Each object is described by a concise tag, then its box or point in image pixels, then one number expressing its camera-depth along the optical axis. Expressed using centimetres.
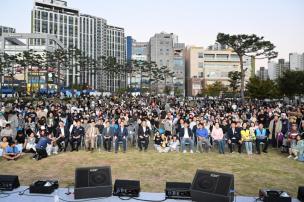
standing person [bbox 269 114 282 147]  1081
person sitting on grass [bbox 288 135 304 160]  911
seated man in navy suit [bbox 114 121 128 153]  1041
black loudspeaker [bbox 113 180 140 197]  547
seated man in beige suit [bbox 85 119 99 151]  1044
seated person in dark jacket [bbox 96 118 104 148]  1125
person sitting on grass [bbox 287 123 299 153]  963
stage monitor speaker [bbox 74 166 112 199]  522
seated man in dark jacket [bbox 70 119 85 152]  1047
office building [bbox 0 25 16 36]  13236
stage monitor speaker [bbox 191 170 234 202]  477
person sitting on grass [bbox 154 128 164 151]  1065
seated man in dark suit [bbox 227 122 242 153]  1016
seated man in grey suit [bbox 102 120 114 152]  1054
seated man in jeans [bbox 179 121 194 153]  1046
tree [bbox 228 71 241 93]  3604
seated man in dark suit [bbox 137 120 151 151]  1068
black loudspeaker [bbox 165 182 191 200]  532
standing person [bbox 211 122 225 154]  1010
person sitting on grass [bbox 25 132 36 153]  1001
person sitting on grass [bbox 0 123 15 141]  1029
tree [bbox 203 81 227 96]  6848
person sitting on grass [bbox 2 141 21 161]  908
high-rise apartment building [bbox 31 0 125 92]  9669
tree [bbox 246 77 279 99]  3667
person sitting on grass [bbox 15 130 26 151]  1007
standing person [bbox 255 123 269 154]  1018
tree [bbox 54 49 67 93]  5271
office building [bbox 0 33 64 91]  7000
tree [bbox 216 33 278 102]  2908
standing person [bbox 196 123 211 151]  1043
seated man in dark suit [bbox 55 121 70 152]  1045
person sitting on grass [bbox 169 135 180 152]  1058
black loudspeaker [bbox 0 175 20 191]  572
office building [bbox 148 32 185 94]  9410
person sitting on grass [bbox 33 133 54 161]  922
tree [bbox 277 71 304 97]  3923
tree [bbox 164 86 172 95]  8208
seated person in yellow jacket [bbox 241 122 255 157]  993
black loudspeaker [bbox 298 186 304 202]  526
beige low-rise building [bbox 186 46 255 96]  8156
